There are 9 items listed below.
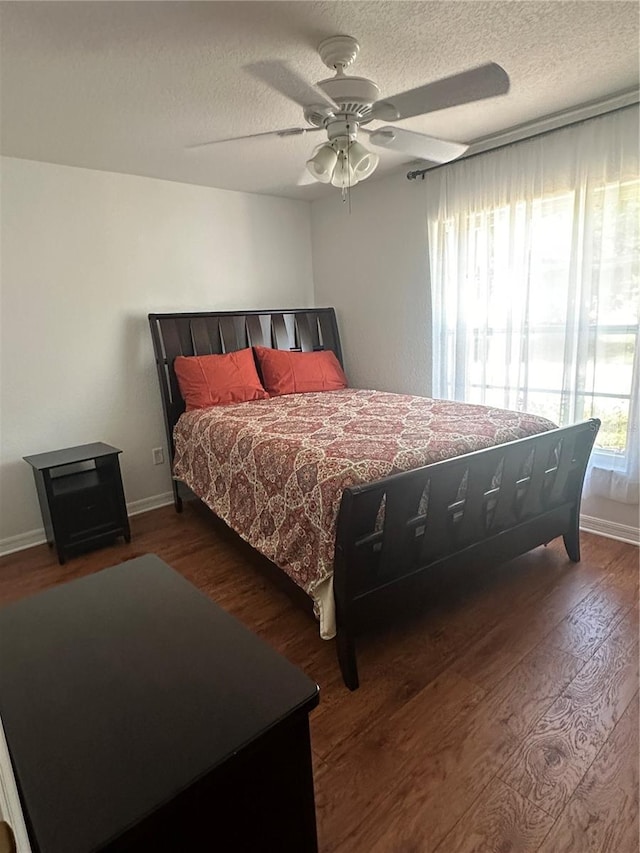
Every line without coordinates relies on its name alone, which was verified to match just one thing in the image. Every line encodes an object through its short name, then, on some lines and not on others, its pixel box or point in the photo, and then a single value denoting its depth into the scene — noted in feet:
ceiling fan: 5.21
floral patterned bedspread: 5.90
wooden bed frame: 5.40
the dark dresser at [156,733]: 1.67
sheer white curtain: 8.02
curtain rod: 7.57
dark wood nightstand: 8.89
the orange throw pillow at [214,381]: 10.61
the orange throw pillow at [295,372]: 11.60
